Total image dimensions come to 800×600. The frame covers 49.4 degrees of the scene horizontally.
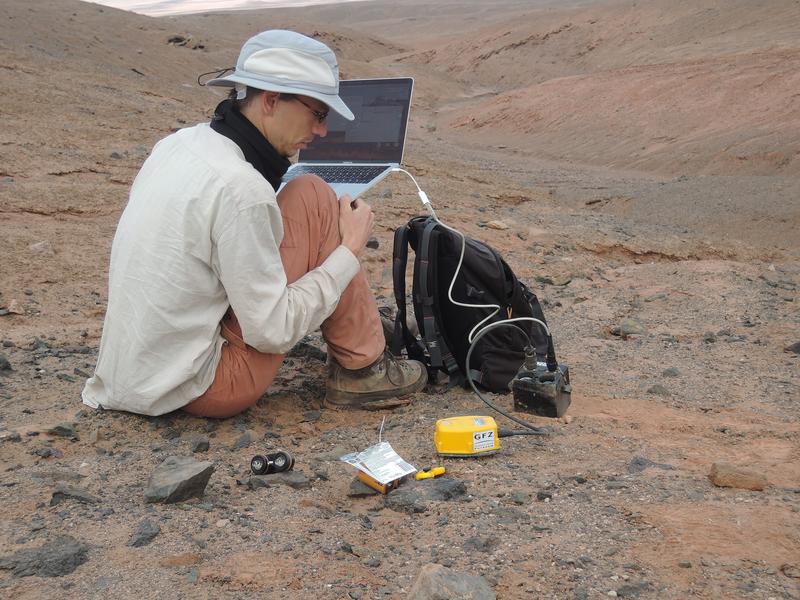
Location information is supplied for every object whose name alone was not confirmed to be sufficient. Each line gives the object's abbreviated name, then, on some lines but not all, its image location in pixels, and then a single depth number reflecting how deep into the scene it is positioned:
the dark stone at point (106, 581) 2.21
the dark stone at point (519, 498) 2.72
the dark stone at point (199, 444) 3.13
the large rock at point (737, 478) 2.75
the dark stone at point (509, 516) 2.60
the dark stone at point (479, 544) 2.43
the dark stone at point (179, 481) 2.69
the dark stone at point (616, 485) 2.79
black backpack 3.70
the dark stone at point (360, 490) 2.83
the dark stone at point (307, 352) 4.32
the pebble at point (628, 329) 5.00
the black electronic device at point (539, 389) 3.38
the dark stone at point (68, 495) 2.67
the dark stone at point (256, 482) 2.86
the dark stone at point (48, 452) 3.04
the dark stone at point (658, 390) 3.97
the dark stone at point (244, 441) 3.19
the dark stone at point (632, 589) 2.17
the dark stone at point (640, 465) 2.94
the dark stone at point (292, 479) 2.88
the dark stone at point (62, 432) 3.20
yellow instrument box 3.05
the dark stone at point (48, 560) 2.26
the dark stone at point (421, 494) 2.73
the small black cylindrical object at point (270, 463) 2.91
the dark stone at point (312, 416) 3.56
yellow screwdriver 2.92
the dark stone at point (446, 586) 2.11
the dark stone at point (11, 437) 3.14
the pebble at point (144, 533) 2.44
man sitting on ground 2.80
